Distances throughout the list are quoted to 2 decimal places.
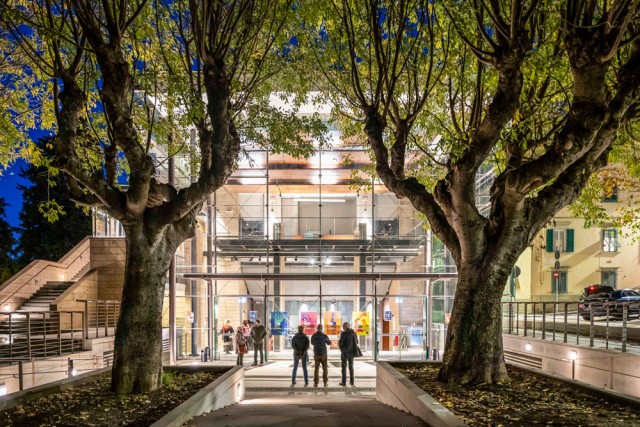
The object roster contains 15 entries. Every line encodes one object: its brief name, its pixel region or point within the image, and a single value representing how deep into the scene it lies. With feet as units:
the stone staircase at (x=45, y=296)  63.52
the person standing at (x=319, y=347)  46.96
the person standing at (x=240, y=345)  58.75
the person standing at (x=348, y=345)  46.29
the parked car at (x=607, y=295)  61.26
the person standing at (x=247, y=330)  72.03
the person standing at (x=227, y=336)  74.15
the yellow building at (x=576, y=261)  115.85
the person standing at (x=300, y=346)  48.19
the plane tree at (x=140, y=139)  26.17
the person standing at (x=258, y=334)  58.59
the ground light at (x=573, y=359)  44.15
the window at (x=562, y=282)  117.95
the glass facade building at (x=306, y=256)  76.48
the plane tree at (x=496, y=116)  24.59
